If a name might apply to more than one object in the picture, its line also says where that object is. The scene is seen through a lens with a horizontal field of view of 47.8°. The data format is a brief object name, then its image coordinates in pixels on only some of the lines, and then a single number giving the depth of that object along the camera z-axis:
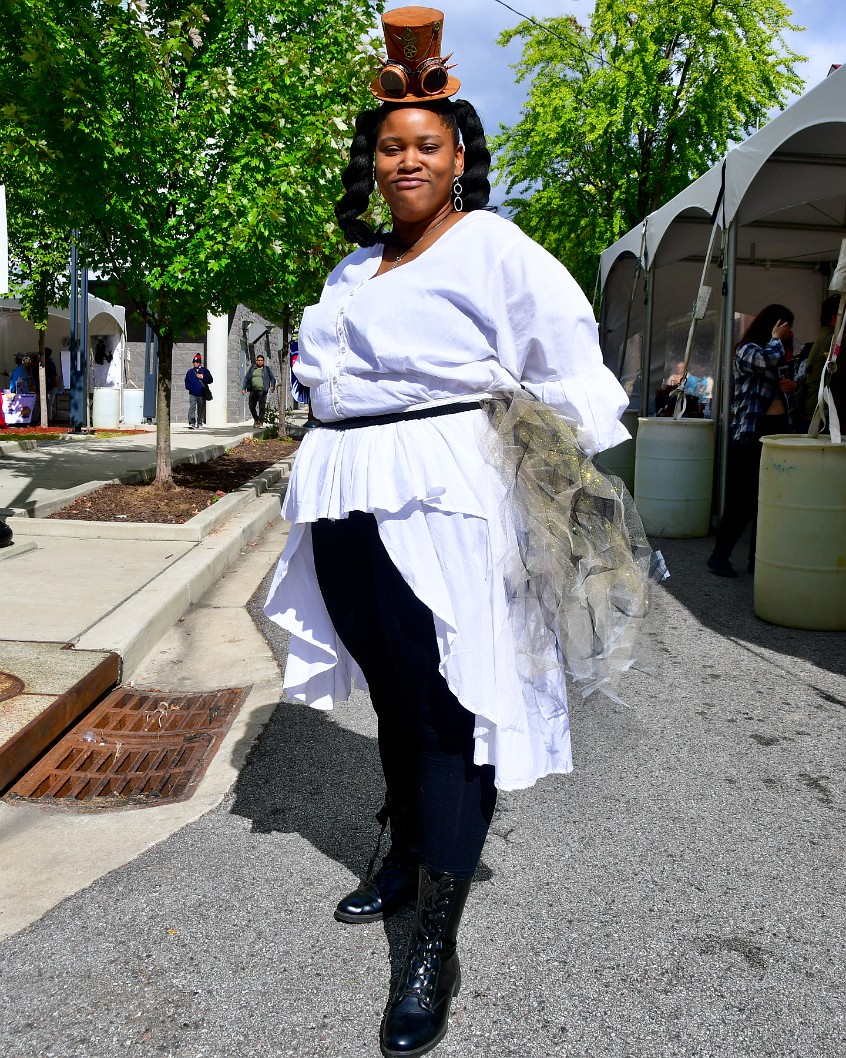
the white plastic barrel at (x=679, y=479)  8.30
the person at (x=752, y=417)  6.89
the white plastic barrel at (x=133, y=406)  23.66
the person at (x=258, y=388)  23.98
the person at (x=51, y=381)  21.67
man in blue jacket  22.72
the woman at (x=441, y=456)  1.90
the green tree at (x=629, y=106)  17.28
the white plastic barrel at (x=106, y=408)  20.88
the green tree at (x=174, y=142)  7.76
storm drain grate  3.19
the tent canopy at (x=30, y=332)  21.39
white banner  5.70
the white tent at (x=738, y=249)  7.39
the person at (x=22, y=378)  20.16
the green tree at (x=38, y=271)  18.75
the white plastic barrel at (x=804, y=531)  5.28
